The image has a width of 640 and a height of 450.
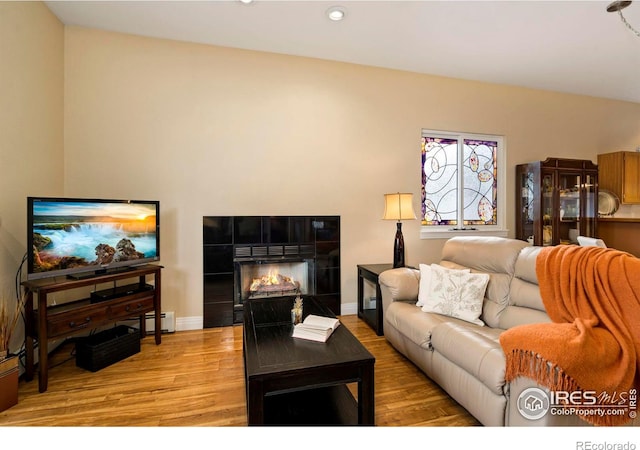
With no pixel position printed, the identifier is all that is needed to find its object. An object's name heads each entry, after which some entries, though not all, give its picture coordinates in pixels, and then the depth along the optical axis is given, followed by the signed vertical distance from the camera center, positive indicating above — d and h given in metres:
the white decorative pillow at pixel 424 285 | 2.32 -0.52
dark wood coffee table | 1.38 -0.75
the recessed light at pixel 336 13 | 2.47 +1.79
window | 3.79 +0.48
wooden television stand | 1.93 -0.67
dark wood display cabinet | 3.78 +0.26
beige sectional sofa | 1.46 -0.71
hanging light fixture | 2.36 +1.76
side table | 2.82 -0.81
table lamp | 3.00 +0.08
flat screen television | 2.03 -0.11
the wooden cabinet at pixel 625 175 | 4.14 +0.64
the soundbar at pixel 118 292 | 2.32 -0.59
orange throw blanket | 1.25 -0.53
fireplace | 3.03 -0.38
